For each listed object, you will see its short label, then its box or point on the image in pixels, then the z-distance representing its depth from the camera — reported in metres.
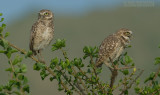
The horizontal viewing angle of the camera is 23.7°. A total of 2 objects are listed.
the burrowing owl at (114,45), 11.01
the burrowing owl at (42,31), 11.83
